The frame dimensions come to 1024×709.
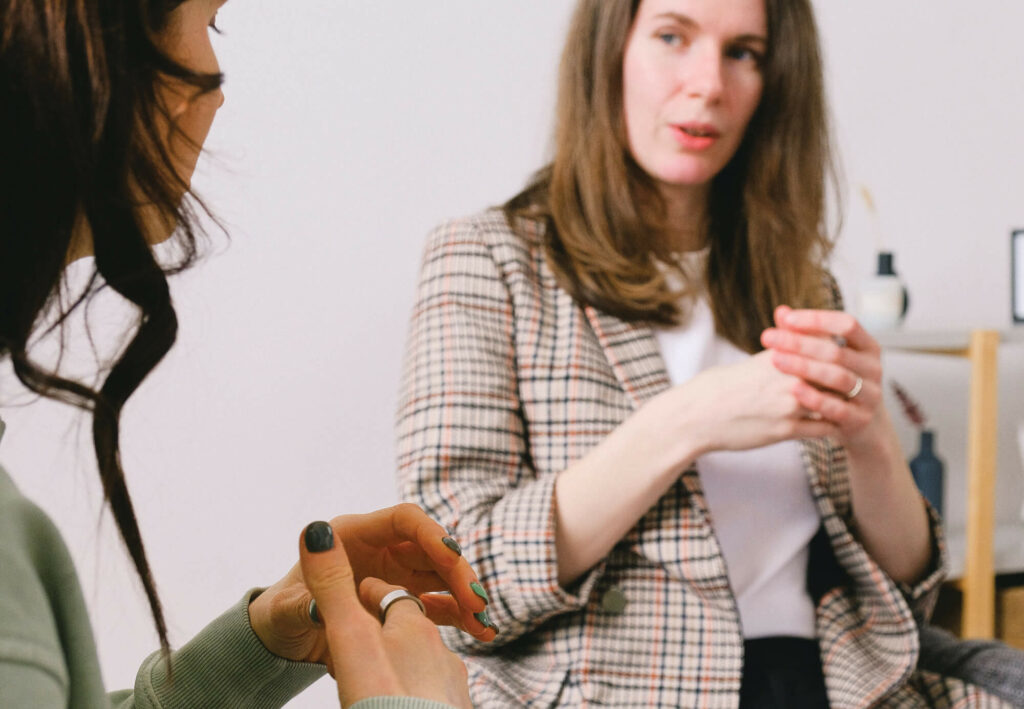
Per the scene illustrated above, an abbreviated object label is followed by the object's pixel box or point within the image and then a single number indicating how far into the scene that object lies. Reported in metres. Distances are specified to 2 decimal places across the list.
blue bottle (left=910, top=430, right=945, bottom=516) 1.70
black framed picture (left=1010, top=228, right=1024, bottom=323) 1.83
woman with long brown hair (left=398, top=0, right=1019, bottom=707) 0.89
